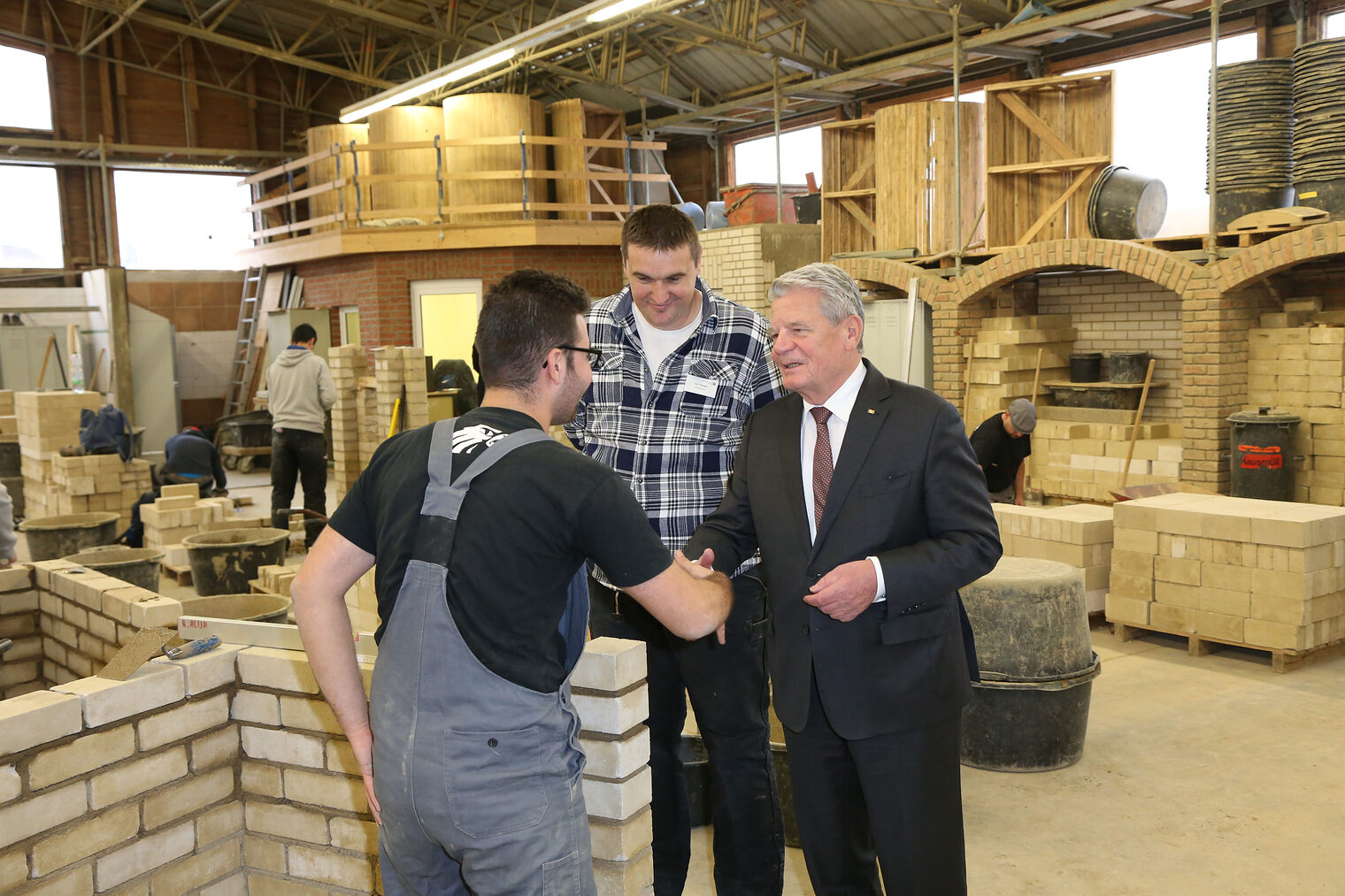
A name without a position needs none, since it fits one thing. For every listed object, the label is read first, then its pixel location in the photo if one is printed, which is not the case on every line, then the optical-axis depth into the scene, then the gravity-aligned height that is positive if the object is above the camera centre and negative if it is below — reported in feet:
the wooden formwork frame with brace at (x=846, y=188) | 44.27 +6.95
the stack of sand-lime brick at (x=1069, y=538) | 22.20 -3.88
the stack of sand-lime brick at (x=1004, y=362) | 36.73 -0.28
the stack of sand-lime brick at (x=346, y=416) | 40.01 -1.64
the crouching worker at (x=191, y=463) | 33.68 -2.77
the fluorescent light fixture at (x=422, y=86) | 46.34 +12.84
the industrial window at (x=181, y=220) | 66.18 +9.82
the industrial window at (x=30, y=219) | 62.18 +9.29
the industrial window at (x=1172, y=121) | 39.99 +8.68
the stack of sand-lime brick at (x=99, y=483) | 32.83 -3.24
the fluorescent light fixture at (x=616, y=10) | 36.55 +12.12
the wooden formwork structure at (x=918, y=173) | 40.29 +6.82
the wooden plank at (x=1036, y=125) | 36.50 +7.75
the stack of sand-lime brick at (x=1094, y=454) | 33.19 -3.27
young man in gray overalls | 5.99 -1.38
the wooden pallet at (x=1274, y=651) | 19.60 -5.72
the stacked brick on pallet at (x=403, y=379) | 36.52 -0.32
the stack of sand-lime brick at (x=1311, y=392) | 29.78 -1.31
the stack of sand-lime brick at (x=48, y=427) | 35.53 -1.58
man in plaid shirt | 9.46 -0.94
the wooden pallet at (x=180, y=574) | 28.02 -5.16
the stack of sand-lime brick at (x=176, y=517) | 28.48 -3.76
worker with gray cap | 24.11 -2.13
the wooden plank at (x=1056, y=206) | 35.76 +4.93
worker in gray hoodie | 32.27 -1.53
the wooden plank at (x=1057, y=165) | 35.19 +6.19
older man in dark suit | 7.93 -1.70
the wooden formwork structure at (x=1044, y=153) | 35.76 +6.78
